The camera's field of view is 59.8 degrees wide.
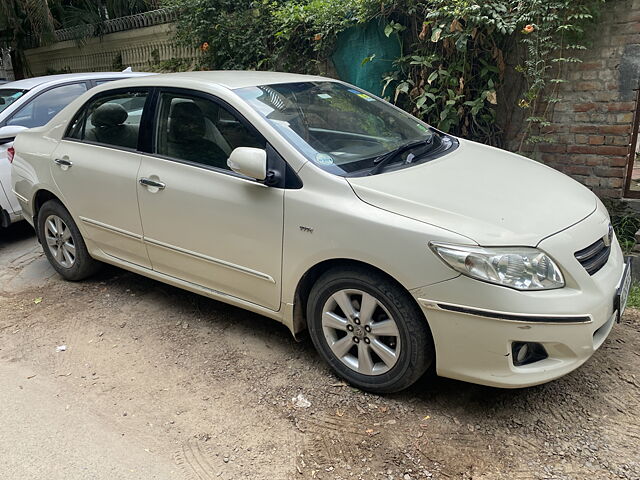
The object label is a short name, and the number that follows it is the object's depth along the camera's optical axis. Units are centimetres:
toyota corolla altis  254
